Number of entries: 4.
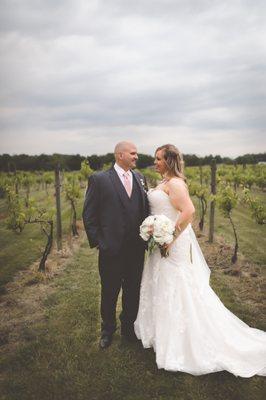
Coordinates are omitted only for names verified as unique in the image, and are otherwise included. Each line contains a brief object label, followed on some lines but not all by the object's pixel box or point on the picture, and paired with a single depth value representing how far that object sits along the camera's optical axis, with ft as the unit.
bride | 12.14
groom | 13.57
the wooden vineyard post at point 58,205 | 30.35
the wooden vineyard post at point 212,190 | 31.19
